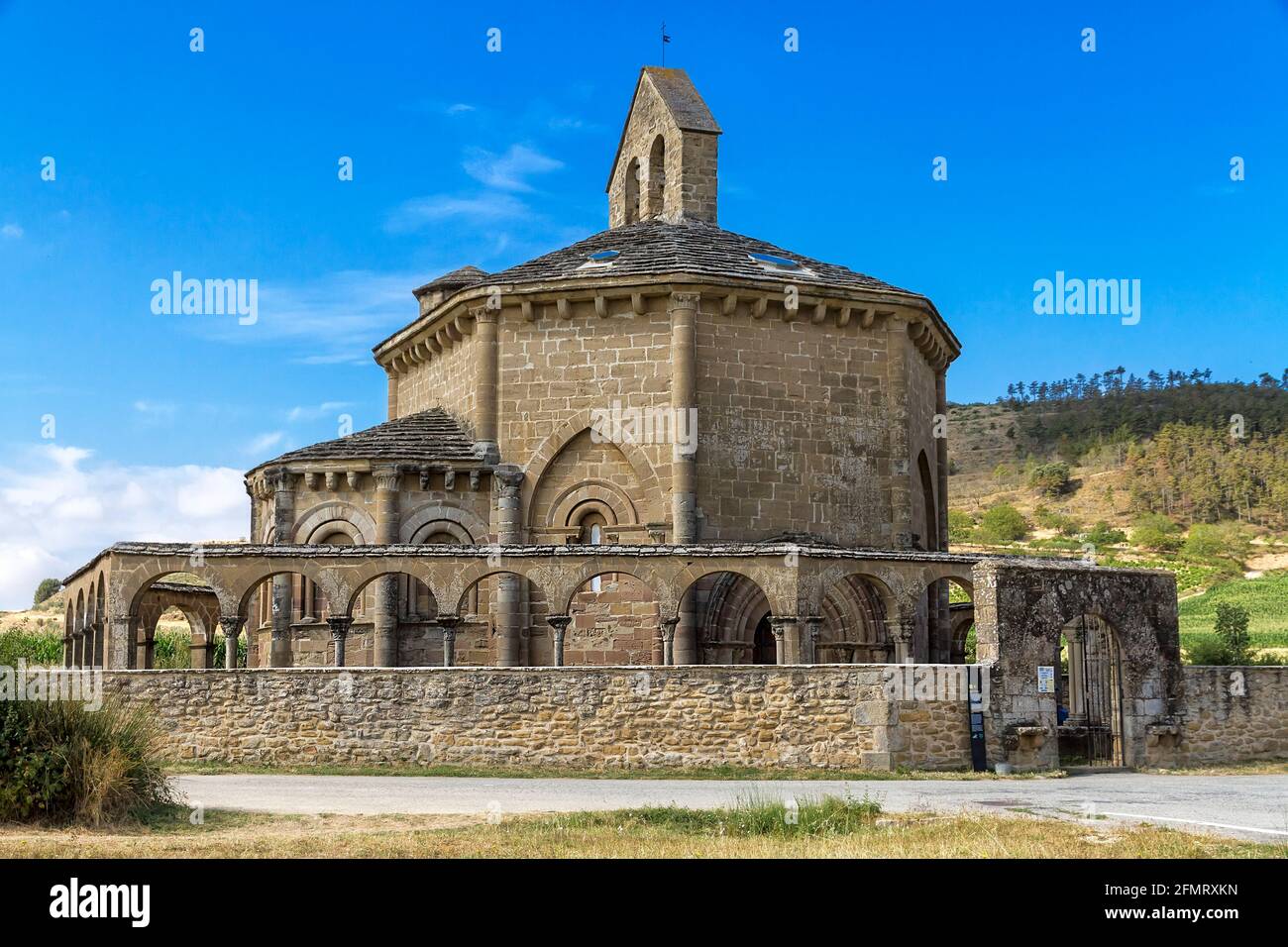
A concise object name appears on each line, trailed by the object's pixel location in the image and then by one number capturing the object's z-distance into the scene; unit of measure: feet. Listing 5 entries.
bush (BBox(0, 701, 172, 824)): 45.16
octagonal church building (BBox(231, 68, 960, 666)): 87.92
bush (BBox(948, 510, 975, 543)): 262.26
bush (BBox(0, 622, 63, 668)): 52.26
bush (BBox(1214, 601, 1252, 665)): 132.26
